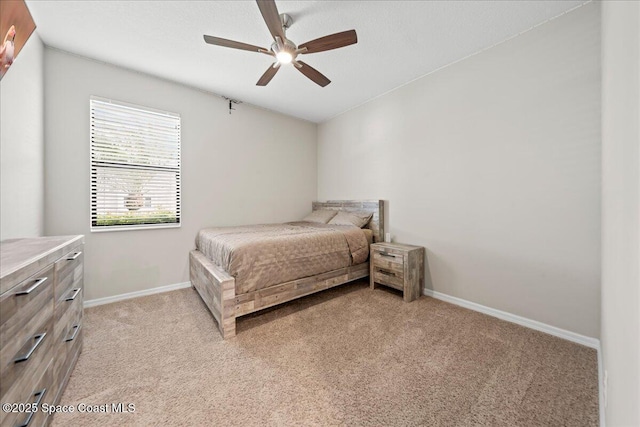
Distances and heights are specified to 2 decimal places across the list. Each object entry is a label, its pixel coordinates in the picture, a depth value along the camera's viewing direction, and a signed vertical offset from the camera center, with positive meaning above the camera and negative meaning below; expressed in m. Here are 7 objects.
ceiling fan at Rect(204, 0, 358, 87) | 1.67 +1.38
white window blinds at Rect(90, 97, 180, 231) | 2.63 +0.55
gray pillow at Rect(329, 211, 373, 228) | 3.41 -0.08
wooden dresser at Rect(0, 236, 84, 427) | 0.79 -0.48
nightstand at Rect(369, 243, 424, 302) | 2.64 -0.65
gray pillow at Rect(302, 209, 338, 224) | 3.88 -0.06
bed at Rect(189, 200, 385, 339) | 2.03 -0.53
